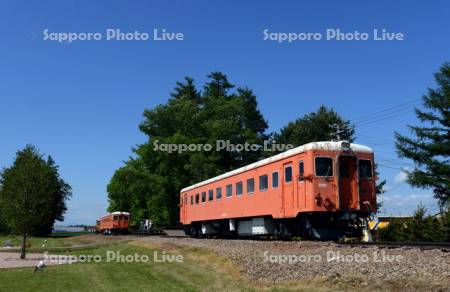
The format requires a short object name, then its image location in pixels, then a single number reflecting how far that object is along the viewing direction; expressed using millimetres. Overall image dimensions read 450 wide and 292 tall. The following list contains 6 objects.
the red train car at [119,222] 56250
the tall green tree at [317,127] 46062
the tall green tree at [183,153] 55375
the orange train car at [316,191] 16500
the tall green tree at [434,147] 33125
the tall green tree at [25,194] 28797
